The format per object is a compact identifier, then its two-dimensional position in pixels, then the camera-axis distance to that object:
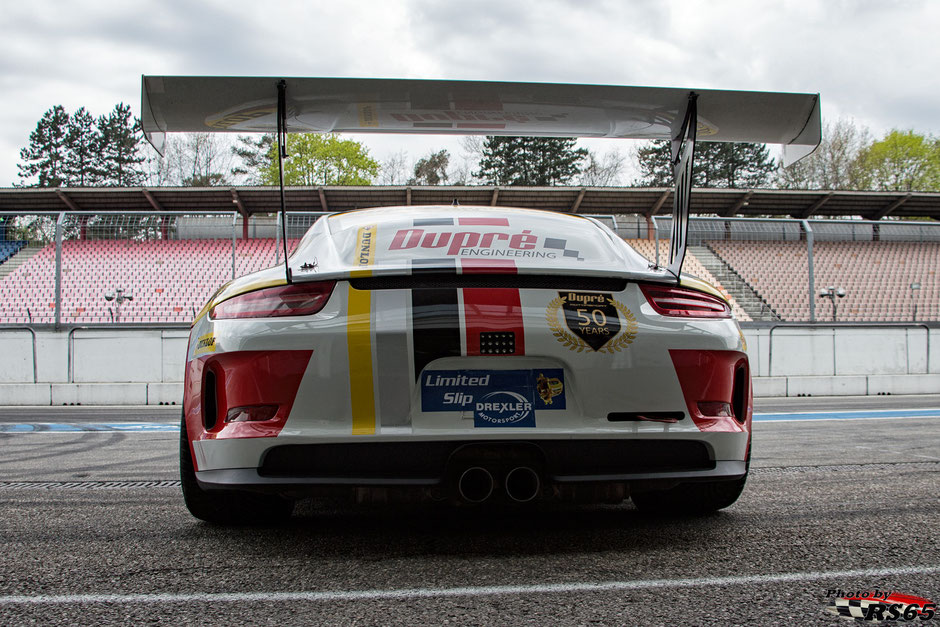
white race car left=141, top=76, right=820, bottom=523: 2.29
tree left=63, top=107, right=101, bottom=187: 53.97
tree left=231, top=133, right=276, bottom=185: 49.59
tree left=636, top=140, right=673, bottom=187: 51.81
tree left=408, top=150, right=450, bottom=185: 51.84
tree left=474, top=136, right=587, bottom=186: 47.84
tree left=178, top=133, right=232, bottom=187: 50.22
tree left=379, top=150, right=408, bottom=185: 51.41
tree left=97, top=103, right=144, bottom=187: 54.00
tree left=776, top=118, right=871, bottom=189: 52.28
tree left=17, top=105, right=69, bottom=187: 54.28
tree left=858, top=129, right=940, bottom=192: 52.97
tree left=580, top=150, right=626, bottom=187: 49.41
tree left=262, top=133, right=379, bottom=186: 46.31
